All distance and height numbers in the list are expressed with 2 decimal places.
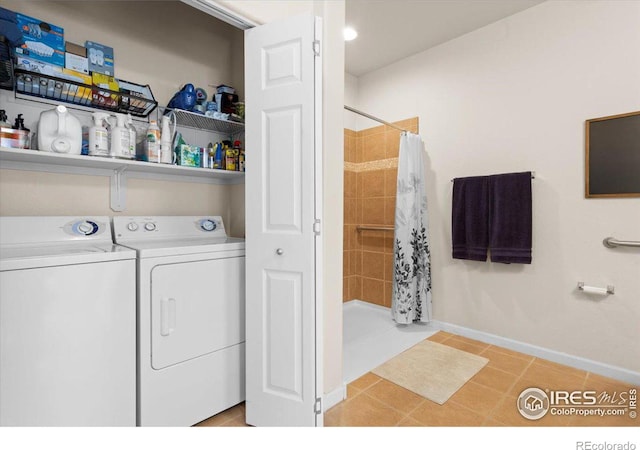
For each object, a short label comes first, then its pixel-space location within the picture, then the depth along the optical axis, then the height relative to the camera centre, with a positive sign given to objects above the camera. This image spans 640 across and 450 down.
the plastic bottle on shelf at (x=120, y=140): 1.58 +0.40
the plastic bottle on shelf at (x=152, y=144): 1.70 +0.42
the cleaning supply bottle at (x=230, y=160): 2.00 +0.39
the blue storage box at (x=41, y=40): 1.48 +0.86
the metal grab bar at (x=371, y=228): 3.24 -0.06
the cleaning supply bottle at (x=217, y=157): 1.99 +0.40
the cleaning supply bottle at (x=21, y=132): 1.36 +0.38
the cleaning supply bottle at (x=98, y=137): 1.53 +0.41
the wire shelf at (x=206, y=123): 1.88 +0.63
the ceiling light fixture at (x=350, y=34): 2.66 +1.60
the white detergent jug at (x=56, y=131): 1.42 +0.41
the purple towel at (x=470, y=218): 2.53 +0.03
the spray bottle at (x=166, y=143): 1.75 +0.43
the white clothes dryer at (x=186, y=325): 1.42 -0.50
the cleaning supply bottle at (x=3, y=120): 1.35 +0.44
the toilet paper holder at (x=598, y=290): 2.01 -0.43
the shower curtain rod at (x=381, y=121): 2.47 +0.88
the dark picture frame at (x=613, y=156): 1.92 +0.41
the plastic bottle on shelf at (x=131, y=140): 1.63 +0.42
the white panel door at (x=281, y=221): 1.43 +0.00
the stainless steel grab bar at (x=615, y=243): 1.90 -0.13
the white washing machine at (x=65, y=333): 1.12 -0.42
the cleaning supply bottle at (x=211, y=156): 1.96 +0.41
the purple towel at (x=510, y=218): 2.30 +0.03
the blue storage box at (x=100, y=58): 1.68 +0.88
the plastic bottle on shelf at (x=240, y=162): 2.03 +0.38
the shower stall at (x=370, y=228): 3.14 -0.06
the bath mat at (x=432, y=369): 1.90 -0.98
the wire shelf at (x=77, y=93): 1.45 +0.64
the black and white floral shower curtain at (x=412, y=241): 2.83 -0.17
